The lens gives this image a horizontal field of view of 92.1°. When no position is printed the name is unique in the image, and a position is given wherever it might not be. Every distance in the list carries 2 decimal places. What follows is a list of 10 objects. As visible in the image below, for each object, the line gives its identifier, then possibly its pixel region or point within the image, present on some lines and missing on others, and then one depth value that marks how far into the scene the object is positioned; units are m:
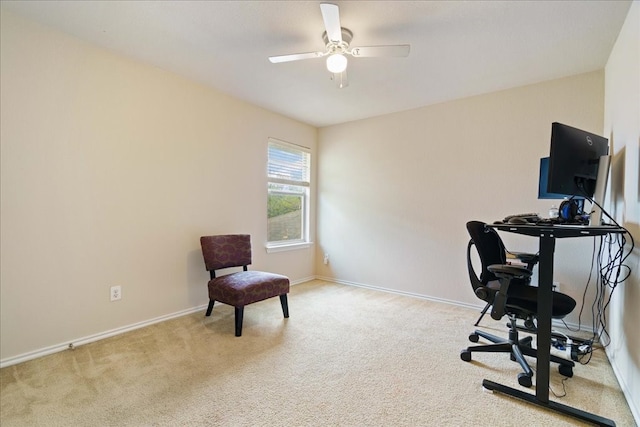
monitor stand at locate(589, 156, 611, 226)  1.93
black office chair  1.89
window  4.17
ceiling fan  2.05
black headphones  2.03
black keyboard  1.89
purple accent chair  2.65
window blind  4.17
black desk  1.67
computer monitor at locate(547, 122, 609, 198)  1.78
